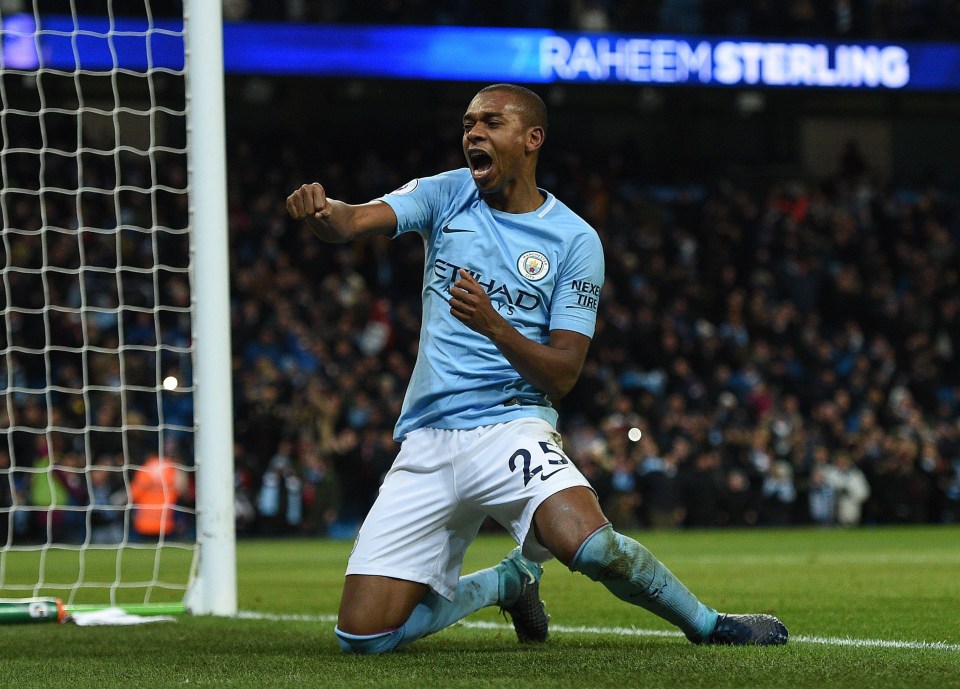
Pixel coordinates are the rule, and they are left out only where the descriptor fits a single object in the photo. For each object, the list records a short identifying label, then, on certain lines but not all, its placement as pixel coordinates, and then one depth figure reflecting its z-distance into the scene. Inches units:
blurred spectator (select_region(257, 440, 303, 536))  731.4
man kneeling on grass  188.7
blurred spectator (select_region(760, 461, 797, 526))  788.6
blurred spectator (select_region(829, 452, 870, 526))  796.0
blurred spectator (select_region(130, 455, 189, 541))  703.1
